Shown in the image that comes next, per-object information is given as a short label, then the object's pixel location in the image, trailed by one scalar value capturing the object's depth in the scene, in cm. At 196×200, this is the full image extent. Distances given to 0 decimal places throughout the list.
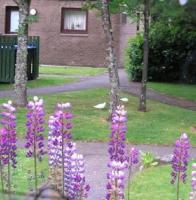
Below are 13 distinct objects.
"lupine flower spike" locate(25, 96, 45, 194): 437
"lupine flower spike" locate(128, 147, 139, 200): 479
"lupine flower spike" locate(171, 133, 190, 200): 443
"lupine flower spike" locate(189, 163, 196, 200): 427
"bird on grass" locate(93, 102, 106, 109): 1260
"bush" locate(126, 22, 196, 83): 2014
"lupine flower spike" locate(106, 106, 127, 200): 405
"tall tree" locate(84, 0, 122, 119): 1152
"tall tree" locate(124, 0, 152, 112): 1257
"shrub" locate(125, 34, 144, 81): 1981
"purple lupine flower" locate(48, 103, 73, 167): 430
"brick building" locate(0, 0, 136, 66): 2809
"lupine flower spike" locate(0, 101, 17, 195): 443
